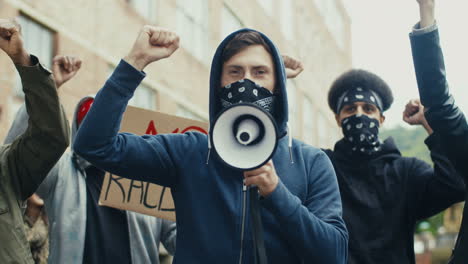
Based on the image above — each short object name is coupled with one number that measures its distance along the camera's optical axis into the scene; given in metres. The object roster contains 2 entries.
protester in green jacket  3.07
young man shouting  2.45
